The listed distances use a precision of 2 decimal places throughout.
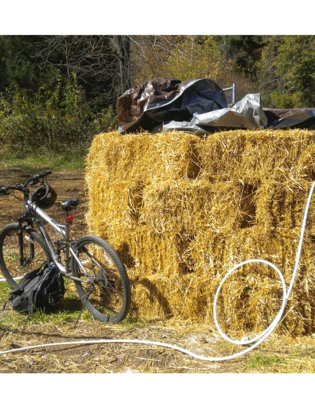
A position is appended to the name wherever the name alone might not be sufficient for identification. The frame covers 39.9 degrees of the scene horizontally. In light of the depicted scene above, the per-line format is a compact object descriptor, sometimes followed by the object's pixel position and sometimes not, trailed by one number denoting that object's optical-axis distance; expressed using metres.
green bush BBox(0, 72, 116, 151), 12.86
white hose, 3.05
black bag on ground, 3.81
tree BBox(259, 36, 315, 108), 18.66
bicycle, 3.61
